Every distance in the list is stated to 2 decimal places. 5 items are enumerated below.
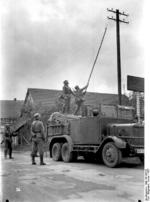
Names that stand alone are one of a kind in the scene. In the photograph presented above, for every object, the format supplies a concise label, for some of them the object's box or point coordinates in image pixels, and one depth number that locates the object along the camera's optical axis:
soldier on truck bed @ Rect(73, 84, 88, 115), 8.28
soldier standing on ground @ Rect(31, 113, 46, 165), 9.91
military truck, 9.36
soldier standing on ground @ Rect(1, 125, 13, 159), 10.88
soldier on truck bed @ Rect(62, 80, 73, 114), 6.89
